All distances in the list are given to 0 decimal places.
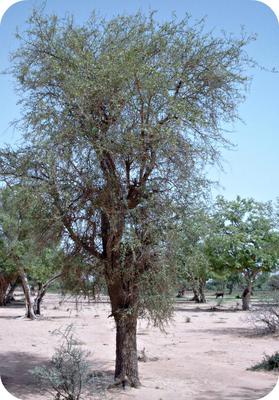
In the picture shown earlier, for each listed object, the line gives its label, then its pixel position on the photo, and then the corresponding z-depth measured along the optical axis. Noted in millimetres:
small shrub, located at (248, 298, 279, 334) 14672
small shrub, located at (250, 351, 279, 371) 10422
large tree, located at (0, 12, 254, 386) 7871
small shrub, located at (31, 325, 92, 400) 7105
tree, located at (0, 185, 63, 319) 8414
